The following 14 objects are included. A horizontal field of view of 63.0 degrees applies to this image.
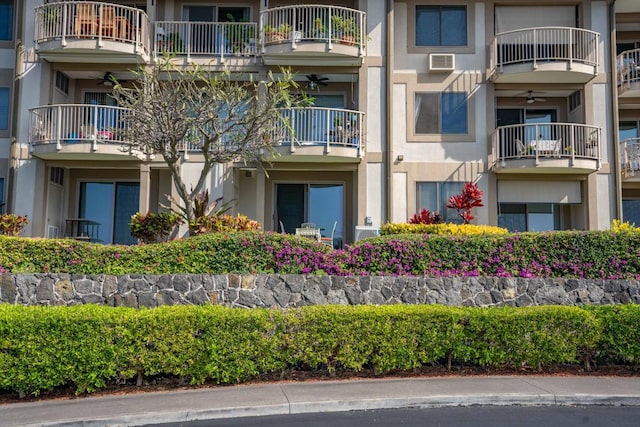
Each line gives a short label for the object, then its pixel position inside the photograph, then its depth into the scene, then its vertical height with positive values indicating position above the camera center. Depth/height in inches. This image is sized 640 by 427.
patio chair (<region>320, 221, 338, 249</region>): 645.3 +16.3
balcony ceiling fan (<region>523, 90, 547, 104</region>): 660.1 +188.5
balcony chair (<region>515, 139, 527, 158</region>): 603.2 +112.5
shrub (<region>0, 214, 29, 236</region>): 550.0 +17.6
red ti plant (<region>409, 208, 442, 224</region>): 556.7 +28.9
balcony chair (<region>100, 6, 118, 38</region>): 600.7 +250.8
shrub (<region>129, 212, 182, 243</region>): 542.0 +17.8
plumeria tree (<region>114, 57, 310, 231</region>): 443.8 +109.2
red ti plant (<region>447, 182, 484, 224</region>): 571.2 +48.9
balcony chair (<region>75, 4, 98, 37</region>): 598.2 +252.3
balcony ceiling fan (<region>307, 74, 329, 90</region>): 647.8 +204.1
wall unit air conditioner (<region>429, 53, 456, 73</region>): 631.2 +221.1
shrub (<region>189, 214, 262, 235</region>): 482.9 +17.2
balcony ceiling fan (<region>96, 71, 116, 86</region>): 639.8 +203.0
